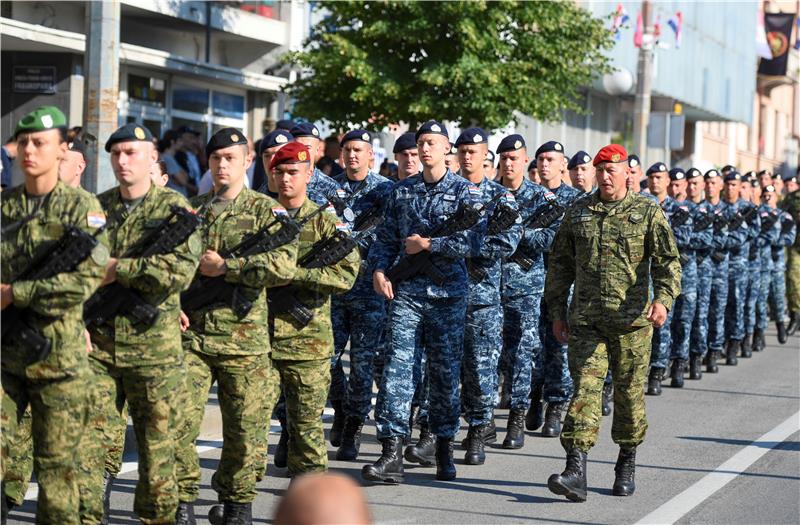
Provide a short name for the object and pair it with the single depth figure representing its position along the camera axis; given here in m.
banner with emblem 48.28
